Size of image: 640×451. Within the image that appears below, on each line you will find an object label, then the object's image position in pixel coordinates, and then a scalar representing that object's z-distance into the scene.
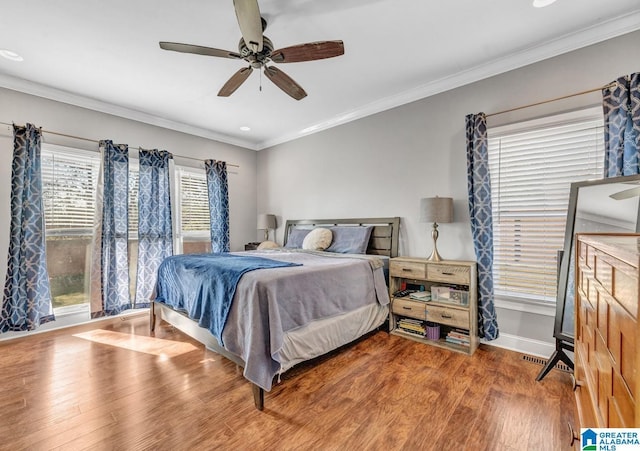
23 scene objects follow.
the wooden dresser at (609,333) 0.64
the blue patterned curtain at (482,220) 2.76
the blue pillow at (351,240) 3.69
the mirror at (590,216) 1.94
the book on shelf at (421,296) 3.03
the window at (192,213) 4.57
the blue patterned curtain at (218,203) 4.84
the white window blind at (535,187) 2.48
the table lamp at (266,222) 5.04
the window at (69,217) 3.43
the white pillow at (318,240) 3.97
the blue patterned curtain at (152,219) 4.02
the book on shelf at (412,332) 3.03
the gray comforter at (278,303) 1.98
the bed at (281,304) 2.02
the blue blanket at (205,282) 2.24
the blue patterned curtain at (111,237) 3.62
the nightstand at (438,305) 2.74
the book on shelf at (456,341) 2.77
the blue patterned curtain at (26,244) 3.07
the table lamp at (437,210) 2.96
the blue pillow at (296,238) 4.42
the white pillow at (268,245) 4.76
